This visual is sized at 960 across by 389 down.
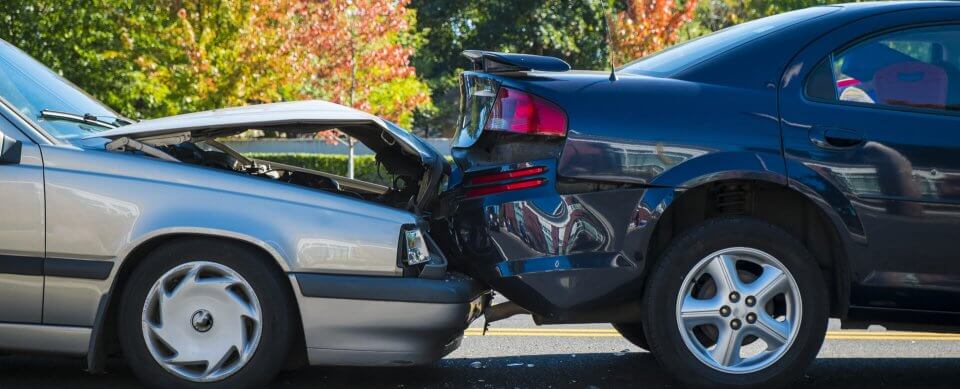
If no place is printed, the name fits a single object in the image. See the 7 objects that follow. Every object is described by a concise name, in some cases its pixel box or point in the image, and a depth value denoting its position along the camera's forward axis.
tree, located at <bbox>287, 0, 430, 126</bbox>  23.59
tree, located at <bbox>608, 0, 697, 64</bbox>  26.55
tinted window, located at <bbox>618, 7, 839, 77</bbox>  4.59
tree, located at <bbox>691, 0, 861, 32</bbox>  38.28
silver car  4.18
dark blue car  4.26
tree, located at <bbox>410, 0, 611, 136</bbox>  37.62
